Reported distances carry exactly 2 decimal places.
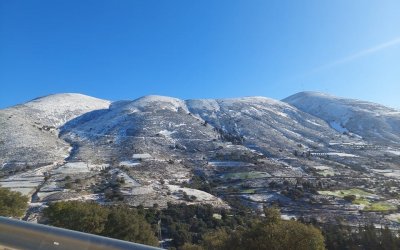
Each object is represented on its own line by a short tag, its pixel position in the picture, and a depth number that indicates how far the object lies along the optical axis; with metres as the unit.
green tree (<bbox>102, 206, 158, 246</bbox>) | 33.56
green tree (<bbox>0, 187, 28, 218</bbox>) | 38.63
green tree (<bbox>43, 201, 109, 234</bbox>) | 33.22
